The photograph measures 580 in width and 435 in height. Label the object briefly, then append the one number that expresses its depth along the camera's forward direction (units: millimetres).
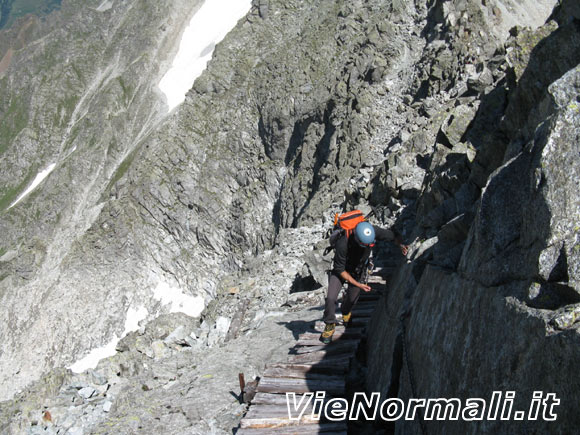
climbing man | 8414
